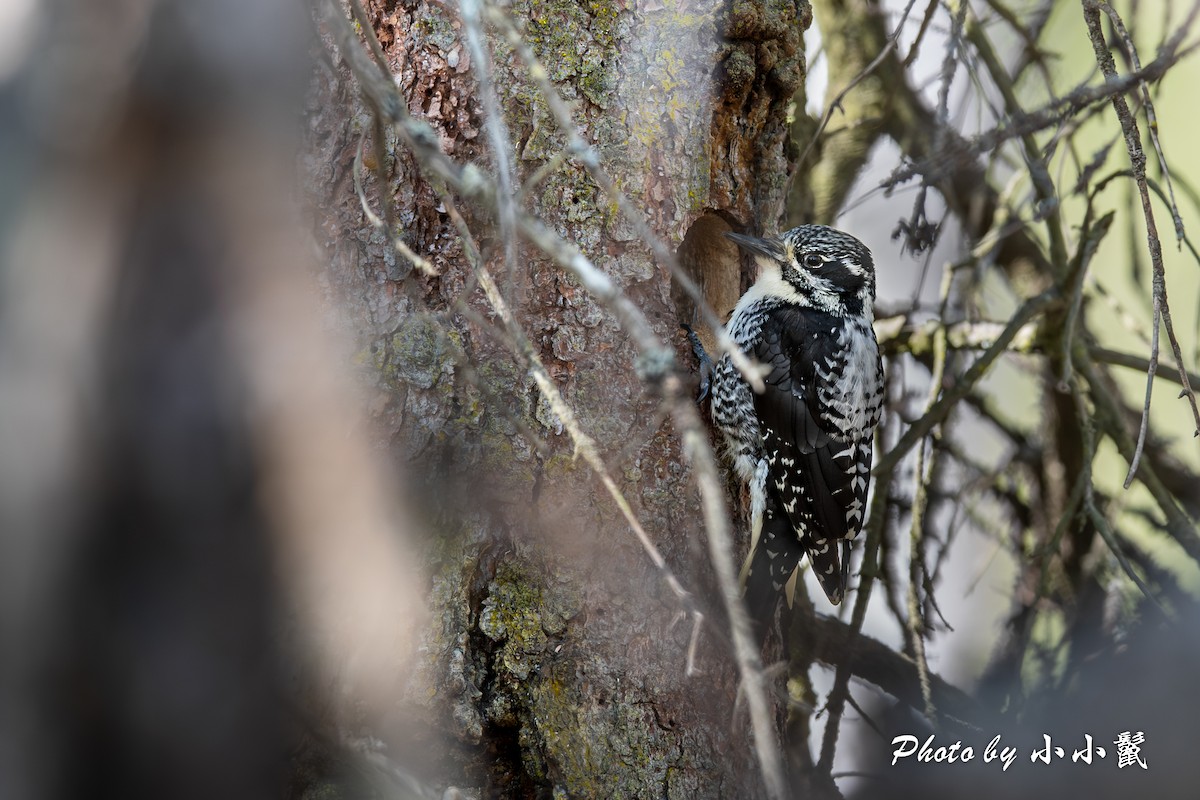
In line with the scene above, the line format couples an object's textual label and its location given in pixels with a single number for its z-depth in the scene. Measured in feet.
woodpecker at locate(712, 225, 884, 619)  19.29
